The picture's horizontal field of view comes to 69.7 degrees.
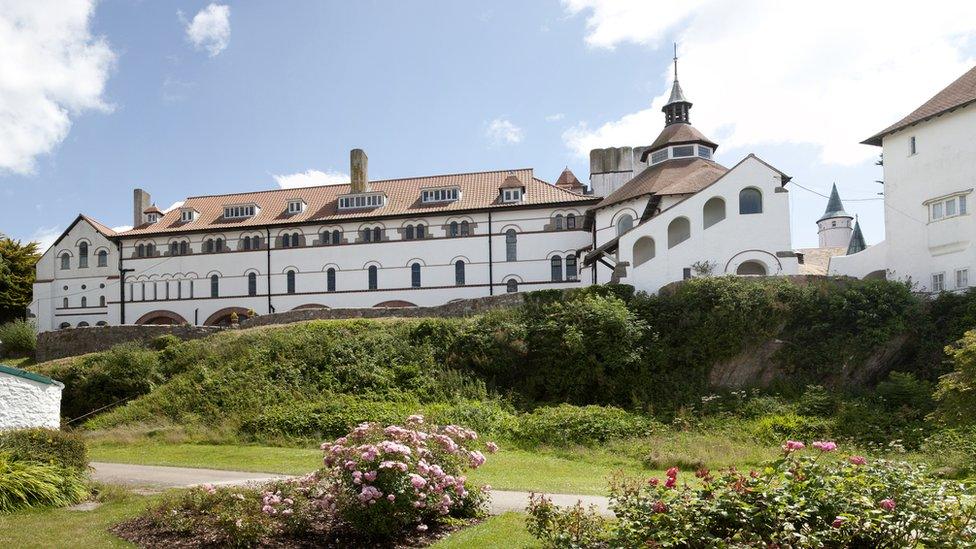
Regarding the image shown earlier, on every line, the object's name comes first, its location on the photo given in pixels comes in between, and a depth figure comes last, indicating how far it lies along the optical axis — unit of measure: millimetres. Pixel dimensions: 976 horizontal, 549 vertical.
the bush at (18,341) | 44375
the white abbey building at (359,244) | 43969
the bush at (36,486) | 11870
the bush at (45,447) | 13242
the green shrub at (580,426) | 20984
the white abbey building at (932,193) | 27516
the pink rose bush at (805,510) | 7043
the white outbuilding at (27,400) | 15719
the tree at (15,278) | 53906
